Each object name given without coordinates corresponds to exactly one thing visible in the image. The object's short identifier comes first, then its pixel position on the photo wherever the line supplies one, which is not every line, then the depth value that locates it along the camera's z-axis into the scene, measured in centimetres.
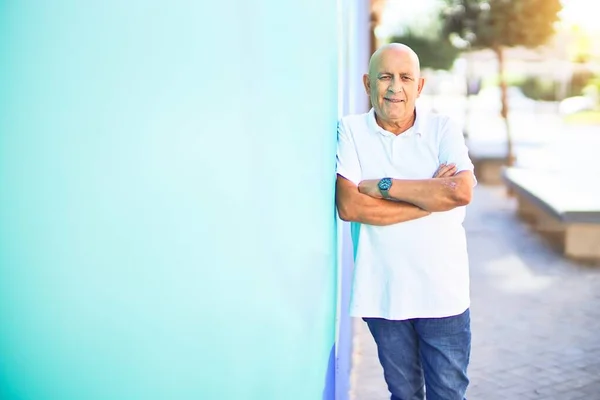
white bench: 787
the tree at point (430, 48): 2416
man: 279
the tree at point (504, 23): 1427
